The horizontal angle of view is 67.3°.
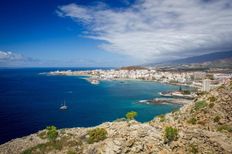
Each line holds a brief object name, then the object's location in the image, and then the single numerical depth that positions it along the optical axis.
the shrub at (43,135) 30.14
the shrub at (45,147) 22.34
